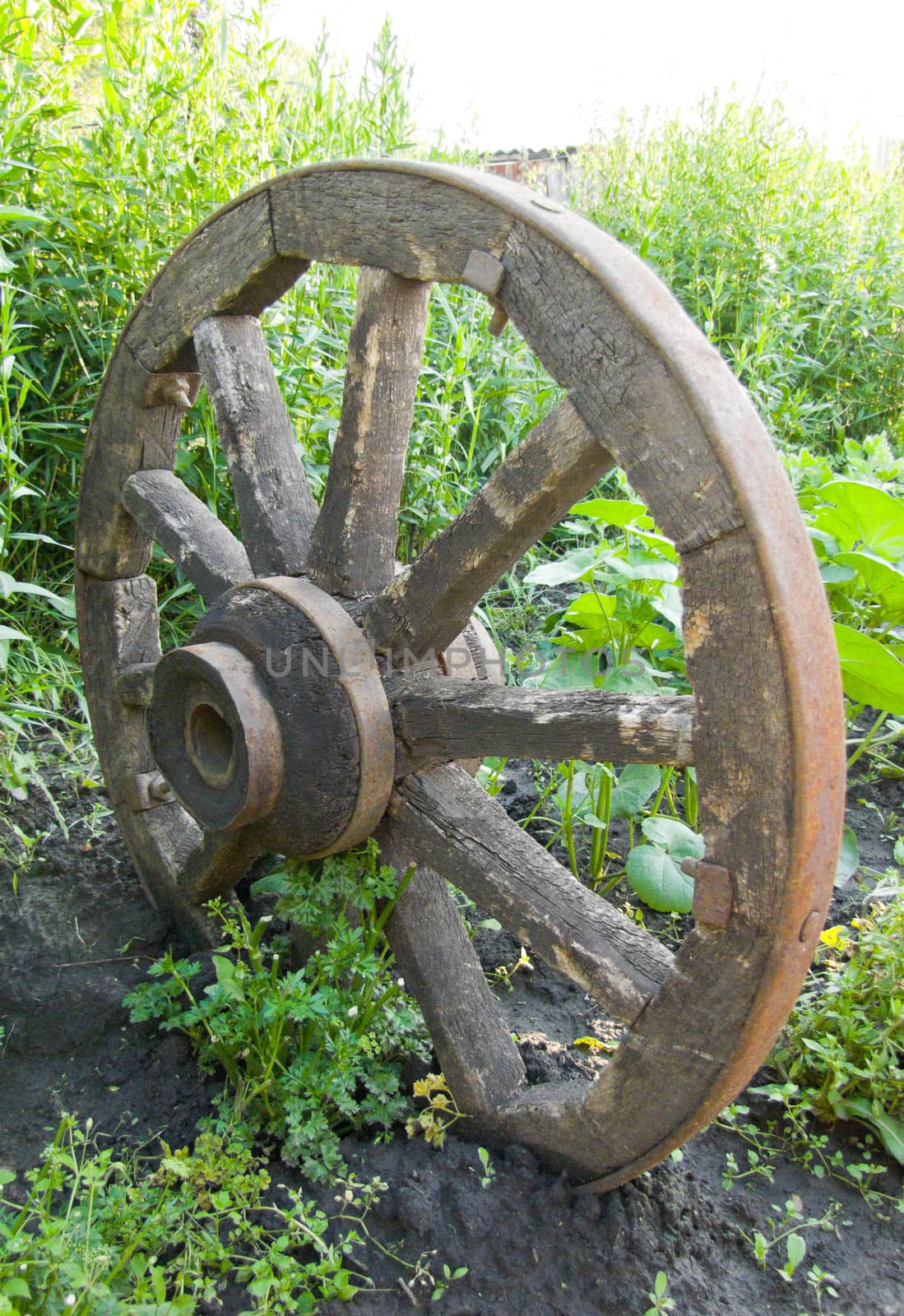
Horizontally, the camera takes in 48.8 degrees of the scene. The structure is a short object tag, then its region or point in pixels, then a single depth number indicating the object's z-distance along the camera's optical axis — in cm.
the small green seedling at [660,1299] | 139
